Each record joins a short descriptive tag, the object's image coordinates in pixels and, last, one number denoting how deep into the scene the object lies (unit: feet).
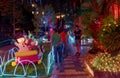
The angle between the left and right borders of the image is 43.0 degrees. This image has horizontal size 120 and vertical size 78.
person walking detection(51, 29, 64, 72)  23.17
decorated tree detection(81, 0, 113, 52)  20.54
